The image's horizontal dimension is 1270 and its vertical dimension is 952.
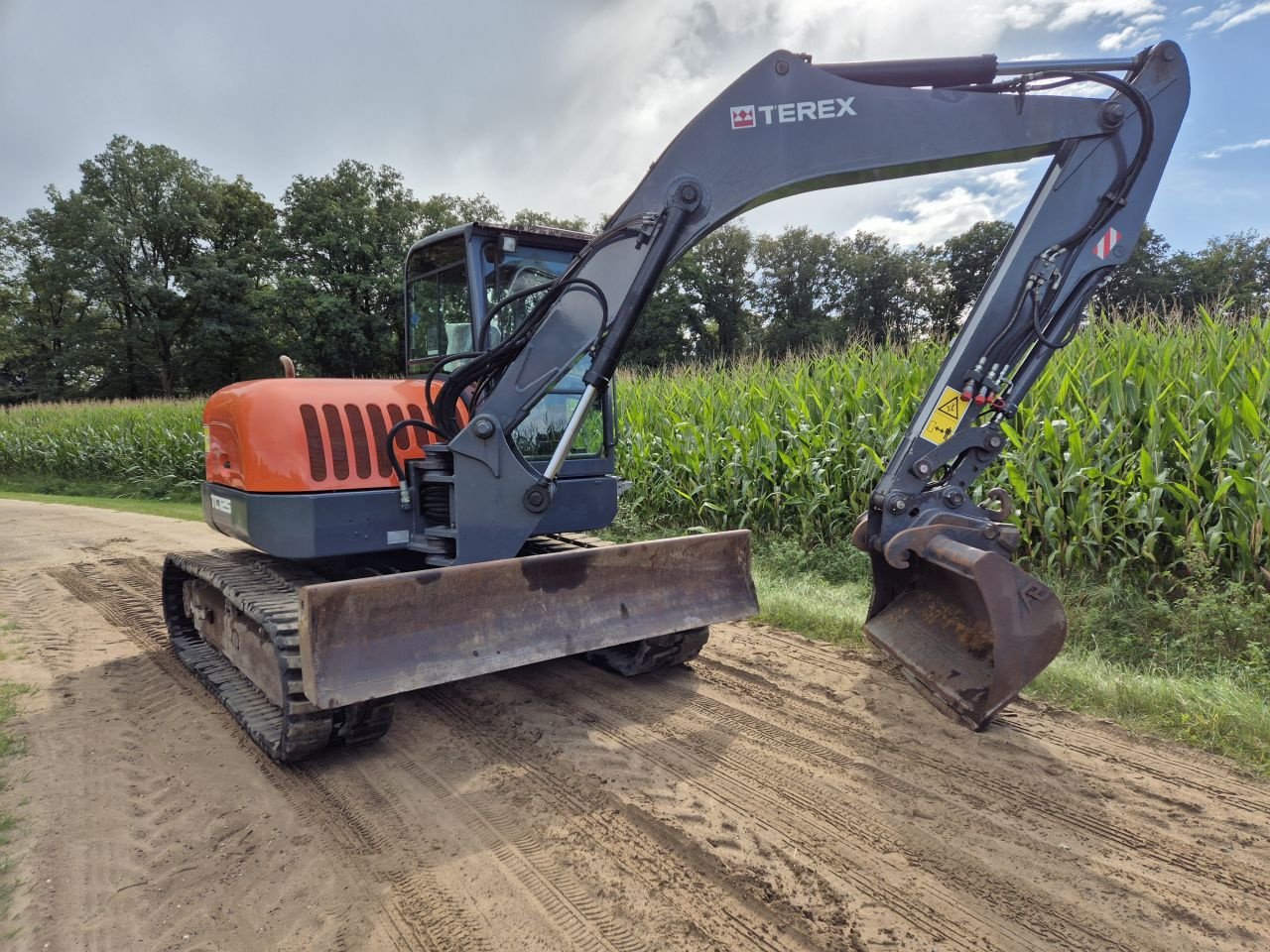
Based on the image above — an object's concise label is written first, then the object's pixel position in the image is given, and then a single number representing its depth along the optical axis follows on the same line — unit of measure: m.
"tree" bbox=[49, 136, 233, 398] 36.44
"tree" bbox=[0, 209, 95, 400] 37.16
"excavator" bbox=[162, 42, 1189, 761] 3.20
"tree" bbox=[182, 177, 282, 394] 35.88
